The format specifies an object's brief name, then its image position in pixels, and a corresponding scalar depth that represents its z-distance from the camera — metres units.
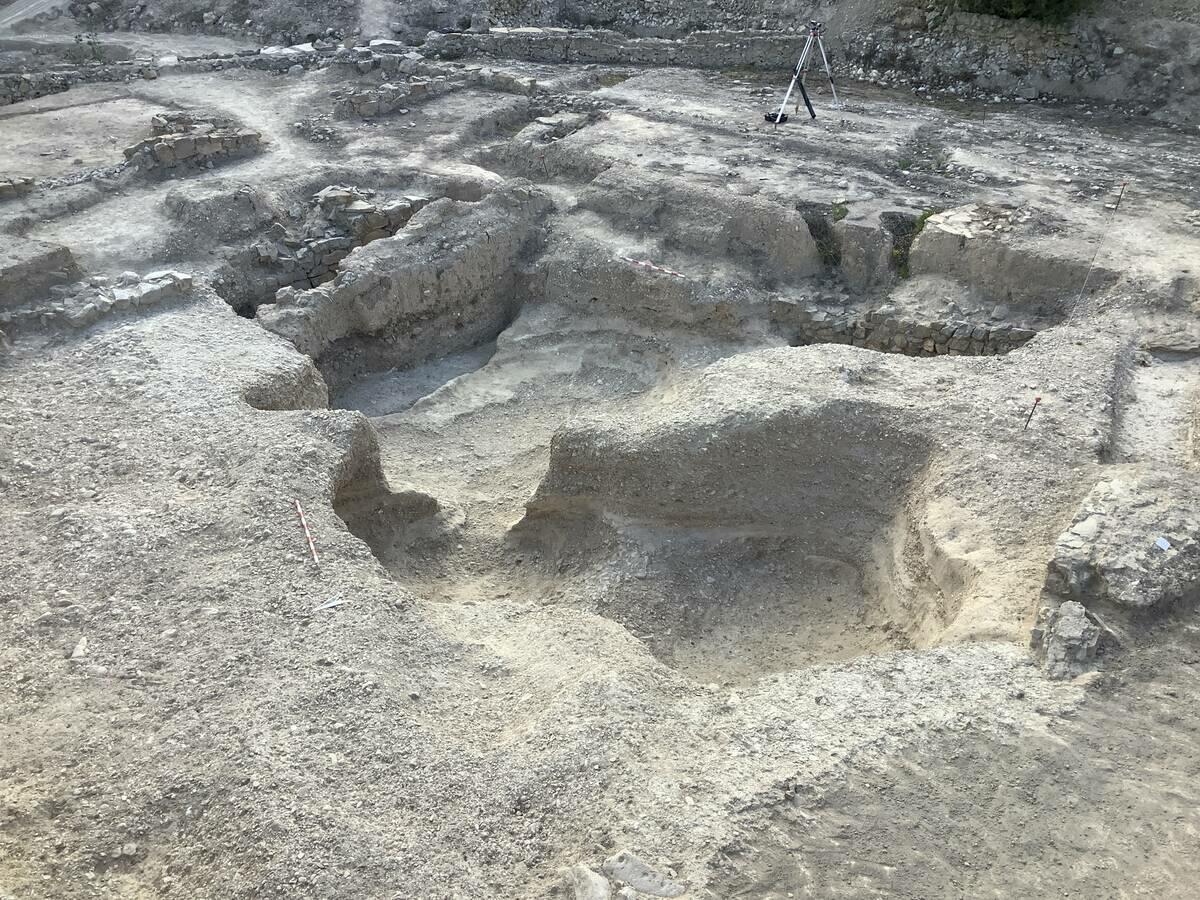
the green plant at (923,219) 12.17
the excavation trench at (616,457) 8.57
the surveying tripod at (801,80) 15.17
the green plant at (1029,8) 17.30
